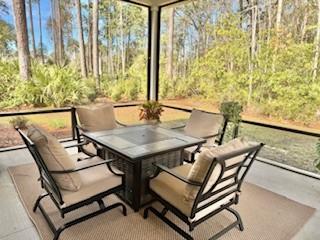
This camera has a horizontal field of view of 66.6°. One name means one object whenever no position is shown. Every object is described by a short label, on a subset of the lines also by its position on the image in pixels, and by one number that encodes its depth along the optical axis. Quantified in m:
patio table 2.38
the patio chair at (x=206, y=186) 1.70
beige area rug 2.10
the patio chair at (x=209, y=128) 3.39
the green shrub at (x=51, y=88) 4.29
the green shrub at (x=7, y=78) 4.06
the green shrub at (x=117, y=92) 5.41
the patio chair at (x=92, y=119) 3.54
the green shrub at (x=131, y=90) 5.61
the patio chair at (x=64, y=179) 1.88
